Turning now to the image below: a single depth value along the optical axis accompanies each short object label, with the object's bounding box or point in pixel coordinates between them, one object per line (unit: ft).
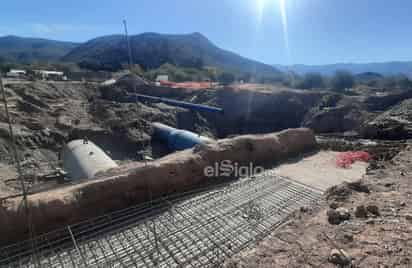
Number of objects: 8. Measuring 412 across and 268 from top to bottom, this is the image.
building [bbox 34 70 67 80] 106.03
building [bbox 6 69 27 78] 101.50
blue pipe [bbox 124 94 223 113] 69.69
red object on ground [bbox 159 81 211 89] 105.14
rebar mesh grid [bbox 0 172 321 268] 13.51
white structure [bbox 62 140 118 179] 30.32
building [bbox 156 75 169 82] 147.97
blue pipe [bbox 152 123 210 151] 49.11
